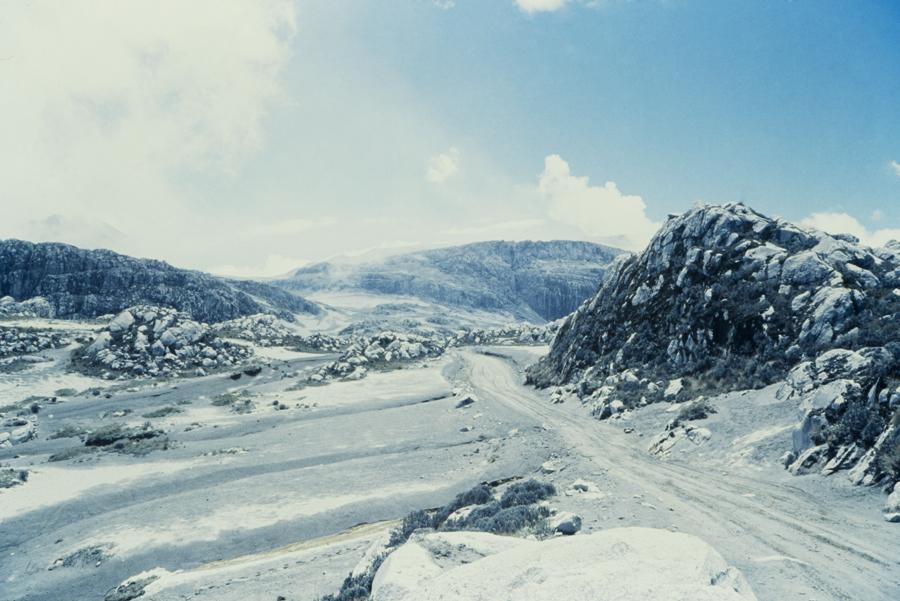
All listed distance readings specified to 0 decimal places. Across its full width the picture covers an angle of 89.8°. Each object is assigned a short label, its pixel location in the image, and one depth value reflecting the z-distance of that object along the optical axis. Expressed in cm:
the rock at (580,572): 660
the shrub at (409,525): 1350
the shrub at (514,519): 1341
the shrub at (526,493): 1700
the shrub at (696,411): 2669
